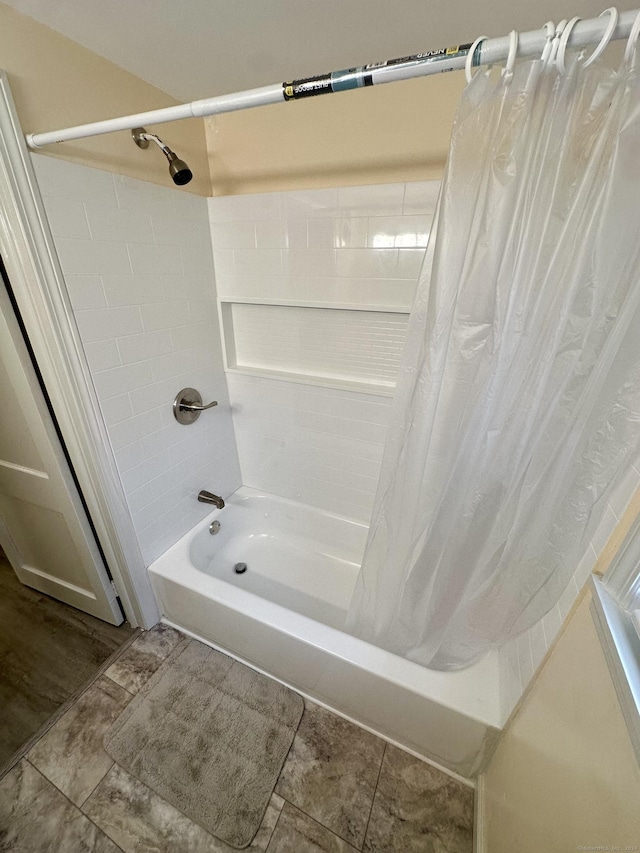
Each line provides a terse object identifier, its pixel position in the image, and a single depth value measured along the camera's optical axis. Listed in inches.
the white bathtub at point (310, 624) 38.6
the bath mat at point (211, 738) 39.7
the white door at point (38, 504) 41.7
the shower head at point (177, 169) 37.6
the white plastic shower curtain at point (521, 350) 23.2
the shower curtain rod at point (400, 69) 19.6
